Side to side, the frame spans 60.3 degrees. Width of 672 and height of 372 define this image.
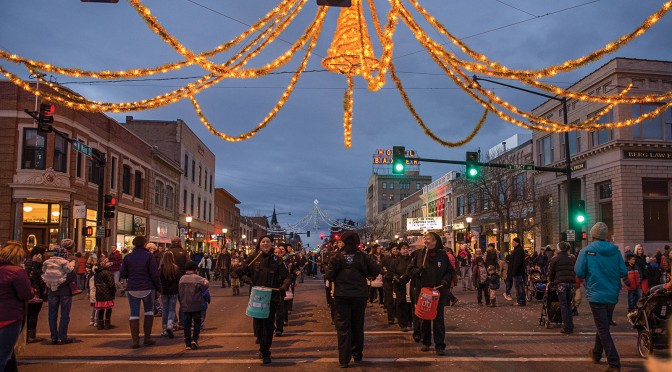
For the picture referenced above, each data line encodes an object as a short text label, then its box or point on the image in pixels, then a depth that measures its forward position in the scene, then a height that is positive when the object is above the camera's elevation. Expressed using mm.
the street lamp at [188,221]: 39531 +734
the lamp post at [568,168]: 22638 +2798
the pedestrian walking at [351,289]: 8367 -750
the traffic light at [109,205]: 23581 +1304
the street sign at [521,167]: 24484 +3078
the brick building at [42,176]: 26875 +2896
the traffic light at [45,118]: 18016 +3713
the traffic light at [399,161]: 22953 +3059
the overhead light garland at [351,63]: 9797 +3286
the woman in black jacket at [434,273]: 9328 -582
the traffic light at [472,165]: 23734 +2997
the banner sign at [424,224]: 66562 +1645
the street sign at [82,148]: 20897 +3252
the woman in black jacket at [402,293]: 11789 -1124
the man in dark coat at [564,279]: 11485 -833
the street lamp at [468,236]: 43753 +176
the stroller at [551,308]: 12242 -1478
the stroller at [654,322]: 8672 -1261
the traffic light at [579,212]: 23531 +1088
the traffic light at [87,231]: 24594 +246
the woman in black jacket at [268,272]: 9188 -569
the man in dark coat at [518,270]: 16453 -902
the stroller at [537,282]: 15156 -1170
